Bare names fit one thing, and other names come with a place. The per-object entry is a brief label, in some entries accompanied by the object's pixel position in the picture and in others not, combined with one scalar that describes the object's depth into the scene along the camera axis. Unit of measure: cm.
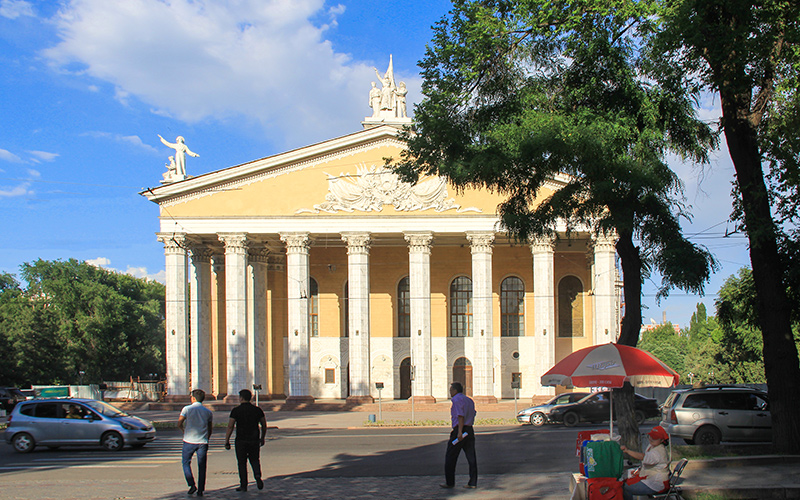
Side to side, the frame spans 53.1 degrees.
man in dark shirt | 1245
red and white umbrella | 1237
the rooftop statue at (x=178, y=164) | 4309
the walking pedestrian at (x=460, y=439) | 1280
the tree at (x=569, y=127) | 1560
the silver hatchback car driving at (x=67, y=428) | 2130
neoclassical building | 4128
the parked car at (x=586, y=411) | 3052
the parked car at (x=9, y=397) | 4521
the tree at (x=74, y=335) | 5866
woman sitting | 1004
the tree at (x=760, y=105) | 1352
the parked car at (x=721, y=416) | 2036
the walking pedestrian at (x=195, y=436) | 1214
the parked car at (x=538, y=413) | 3148
